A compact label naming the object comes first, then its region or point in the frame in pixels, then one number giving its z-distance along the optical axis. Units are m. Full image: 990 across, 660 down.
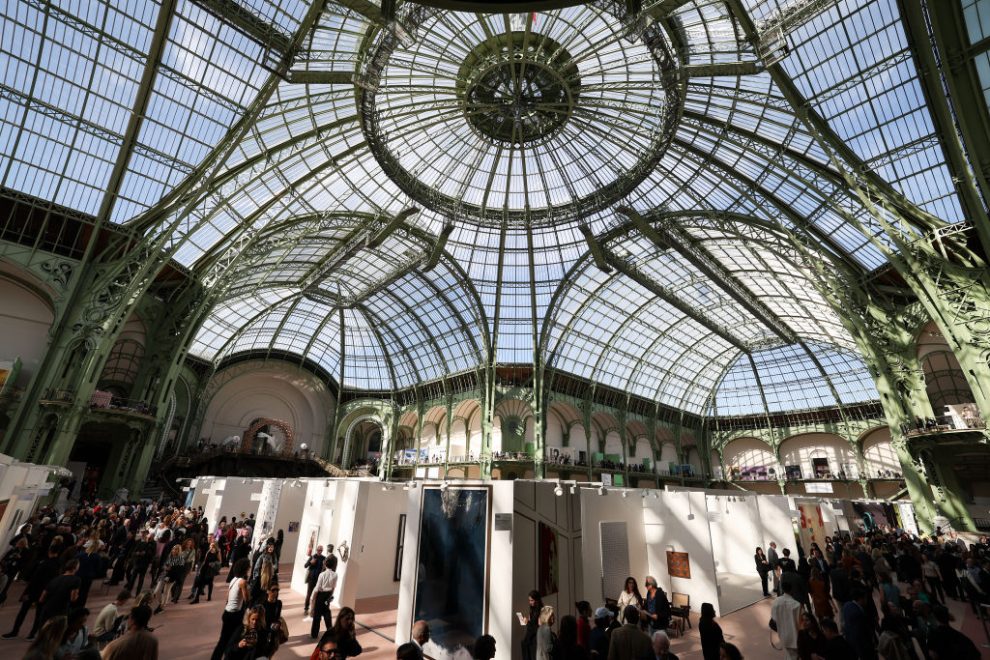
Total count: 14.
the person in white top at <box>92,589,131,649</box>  7.75
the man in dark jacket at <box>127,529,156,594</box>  14.29
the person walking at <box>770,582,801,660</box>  9.05
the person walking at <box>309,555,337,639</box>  11.75
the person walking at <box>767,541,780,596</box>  16.60
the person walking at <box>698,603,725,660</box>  8.49
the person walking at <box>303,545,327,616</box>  13.77
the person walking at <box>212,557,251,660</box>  9.36
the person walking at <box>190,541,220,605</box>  14.79
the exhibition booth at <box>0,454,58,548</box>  12.12
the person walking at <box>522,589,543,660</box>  8.72
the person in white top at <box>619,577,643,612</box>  10.64
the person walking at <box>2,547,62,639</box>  10.85
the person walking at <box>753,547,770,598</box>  17.78
